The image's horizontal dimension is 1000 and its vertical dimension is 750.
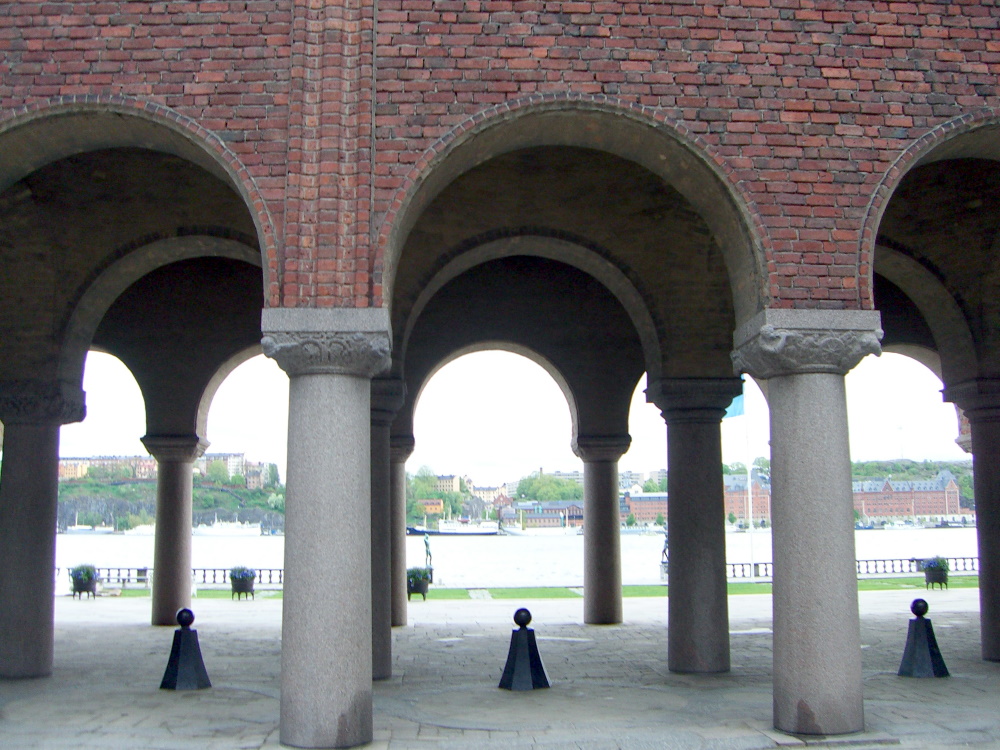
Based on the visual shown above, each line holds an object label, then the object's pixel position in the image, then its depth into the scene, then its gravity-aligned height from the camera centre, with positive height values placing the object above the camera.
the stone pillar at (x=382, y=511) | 10.92 -0.09
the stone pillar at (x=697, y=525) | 11.26 -0.29
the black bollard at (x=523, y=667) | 10.16 -1.77
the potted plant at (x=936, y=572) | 24.72 -1.92
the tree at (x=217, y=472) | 97.69 +3.68
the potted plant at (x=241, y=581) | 23.72 -1.89
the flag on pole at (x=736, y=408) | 27.33 +2.68
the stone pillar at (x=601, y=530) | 16.73 -0.51
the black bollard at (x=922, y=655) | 10.84 -1.80
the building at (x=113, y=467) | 102.38 +4.57
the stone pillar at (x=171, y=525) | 16.33 -0.33
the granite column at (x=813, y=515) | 7.50 -0.13
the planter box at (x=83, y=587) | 23.72 -1.99
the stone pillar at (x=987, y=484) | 12.02 +0.16
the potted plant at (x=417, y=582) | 23.42 -1.93
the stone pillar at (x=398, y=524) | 16.86 -0.38
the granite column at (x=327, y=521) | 7.26 -0.13
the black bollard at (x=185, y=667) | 10.21 -1.73
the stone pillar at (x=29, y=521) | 10.71 -0.15
